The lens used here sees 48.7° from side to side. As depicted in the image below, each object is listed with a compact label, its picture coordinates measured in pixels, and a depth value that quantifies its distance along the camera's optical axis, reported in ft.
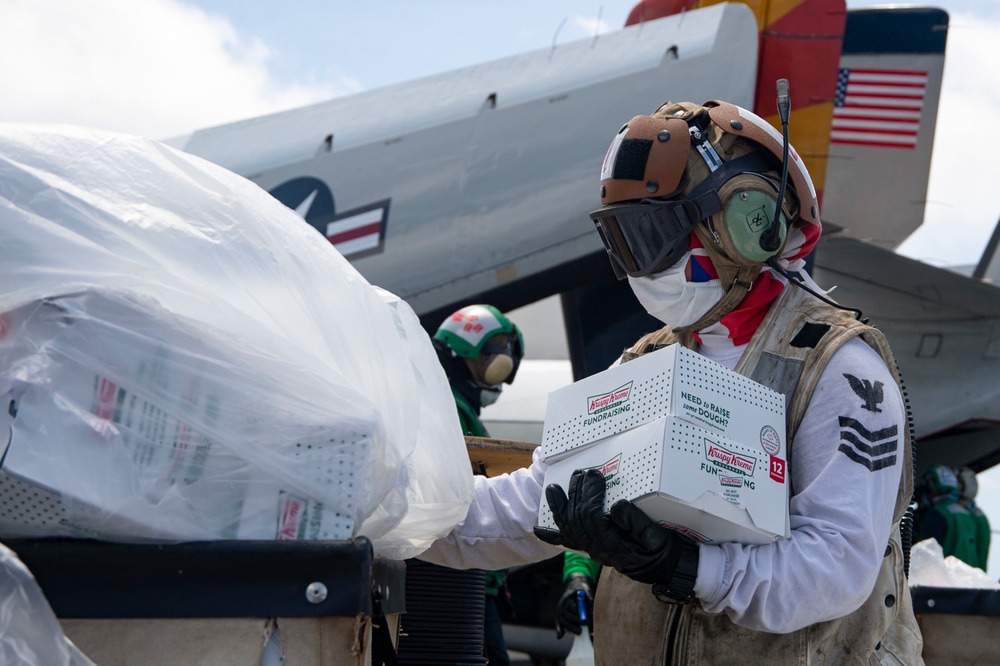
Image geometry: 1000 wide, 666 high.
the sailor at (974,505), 32.78
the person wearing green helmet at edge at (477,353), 17.95
